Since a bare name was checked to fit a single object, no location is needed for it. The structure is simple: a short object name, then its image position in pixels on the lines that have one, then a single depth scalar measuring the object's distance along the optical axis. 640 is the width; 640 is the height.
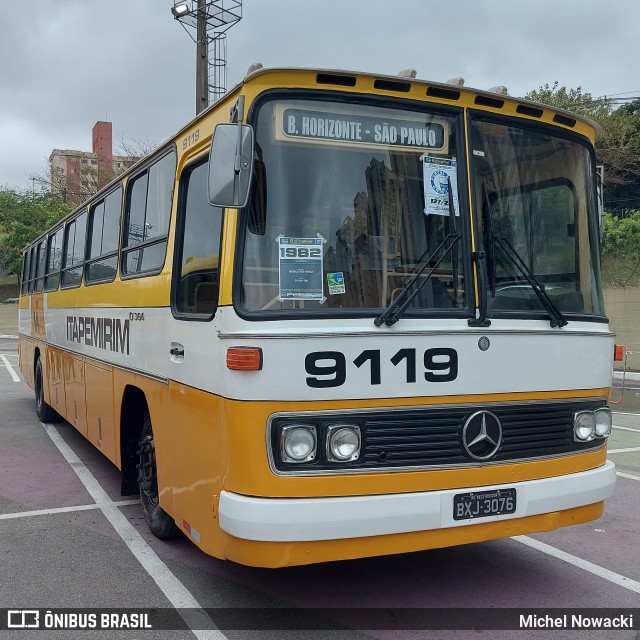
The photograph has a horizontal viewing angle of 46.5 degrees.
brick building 35.44
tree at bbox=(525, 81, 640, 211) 28.12
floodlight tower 16.01
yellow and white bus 3.69
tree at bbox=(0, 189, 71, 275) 43.97
